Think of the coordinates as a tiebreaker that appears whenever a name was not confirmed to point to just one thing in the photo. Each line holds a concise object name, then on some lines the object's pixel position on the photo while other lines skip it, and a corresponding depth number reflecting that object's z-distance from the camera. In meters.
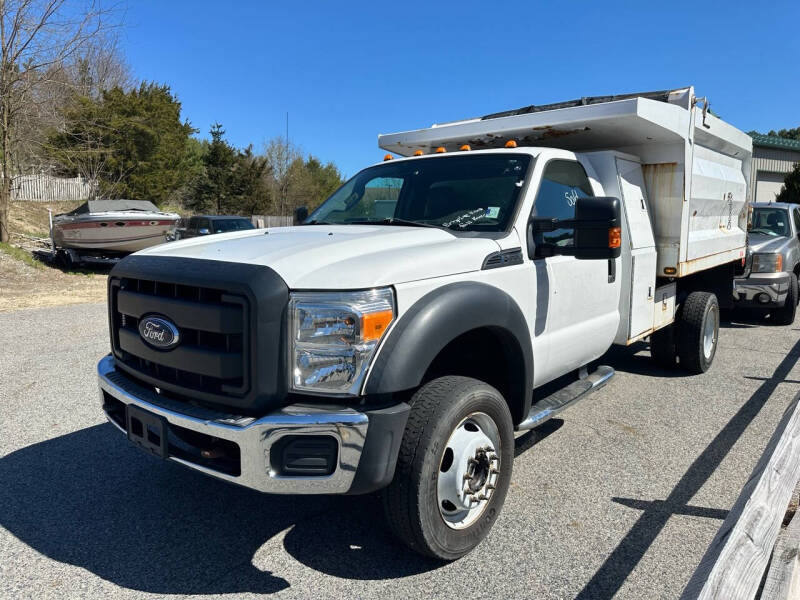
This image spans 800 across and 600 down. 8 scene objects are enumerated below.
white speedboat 13.95
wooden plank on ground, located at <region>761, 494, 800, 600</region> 2.18
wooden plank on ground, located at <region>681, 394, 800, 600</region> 1.76
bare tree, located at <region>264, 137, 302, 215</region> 48.81
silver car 9.08
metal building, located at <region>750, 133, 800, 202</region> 29.75
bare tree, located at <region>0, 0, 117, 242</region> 14.61
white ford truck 2.52
